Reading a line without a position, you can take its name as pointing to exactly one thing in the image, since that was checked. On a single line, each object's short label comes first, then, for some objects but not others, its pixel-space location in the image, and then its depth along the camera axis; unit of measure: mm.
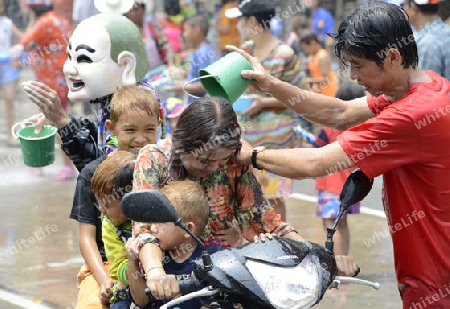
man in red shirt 5812
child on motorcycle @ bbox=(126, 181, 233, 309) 5637
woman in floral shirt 5828
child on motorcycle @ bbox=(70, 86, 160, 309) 7210
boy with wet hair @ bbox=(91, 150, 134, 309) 6659
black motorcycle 4994
